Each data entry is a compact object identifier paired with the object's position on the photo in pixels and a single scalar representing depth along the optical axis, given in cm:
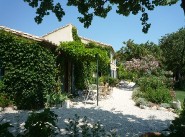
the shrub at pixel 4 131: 251
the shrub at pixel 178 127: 298
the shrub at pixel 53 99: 752
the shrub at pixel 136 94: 1002
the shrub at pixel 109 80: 1683
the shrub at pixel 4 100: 699
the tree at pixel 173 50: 2118
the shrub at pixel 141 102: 853
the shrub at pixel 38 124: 273
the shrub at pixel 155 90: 905
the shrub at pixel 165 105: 842
